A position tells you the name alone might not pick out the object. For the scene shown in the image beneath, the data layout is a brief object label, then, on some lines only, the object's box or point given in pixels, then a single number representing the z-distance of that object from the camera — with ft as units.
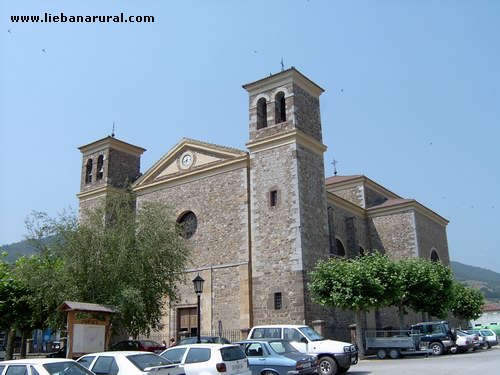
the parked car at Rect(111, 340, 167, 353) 66.78
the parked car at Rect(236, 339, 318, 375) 43.62
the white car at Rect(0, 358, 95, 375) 29.73
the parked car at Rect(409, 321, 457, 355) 73.51
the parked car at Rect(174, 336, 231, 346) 62.83
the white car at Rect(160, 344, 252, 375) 38.51
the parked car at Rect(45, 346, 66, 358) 63.87
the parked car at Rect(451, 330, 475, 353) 79.36
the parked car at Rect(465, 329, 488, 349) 84.99
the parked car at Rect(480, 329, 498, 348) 95.71
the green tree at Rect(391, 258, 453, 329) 84.64
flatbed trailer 70.38
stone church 76.33
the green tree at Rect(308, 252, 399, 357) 70.49
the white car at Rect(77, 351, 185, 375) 34.06
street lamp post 59.98
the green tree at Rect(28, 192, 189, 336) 62.34
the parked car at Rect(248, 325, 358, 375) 50.19
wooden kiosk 50.39
